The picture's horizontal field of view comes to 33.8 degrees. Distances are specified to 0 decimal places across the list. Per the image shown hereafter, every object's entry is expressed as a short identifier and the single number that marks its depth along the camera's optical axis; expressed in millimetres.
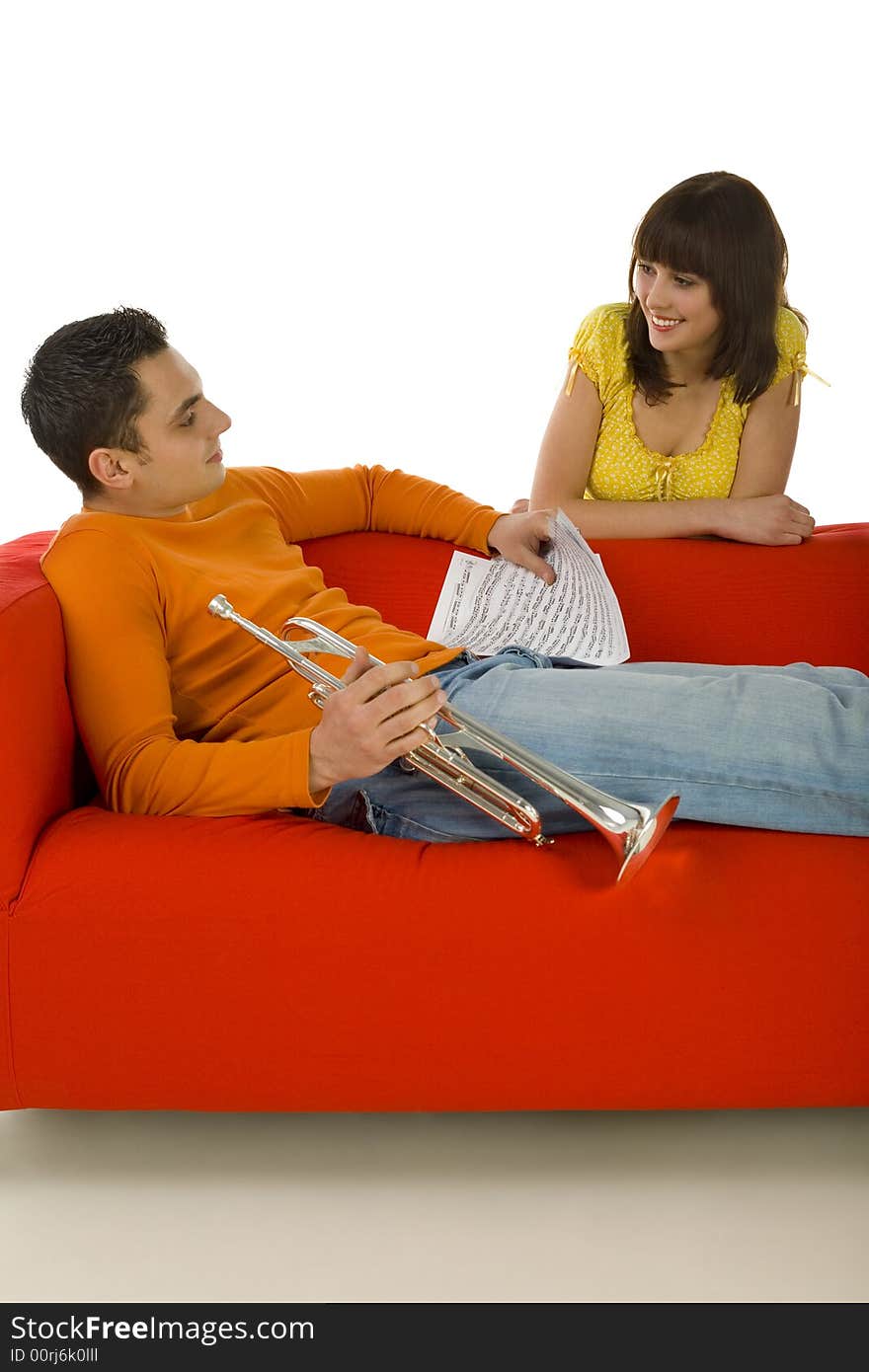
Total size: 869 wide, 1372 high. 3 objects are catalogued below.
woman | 2439
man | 1673
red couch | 1604
